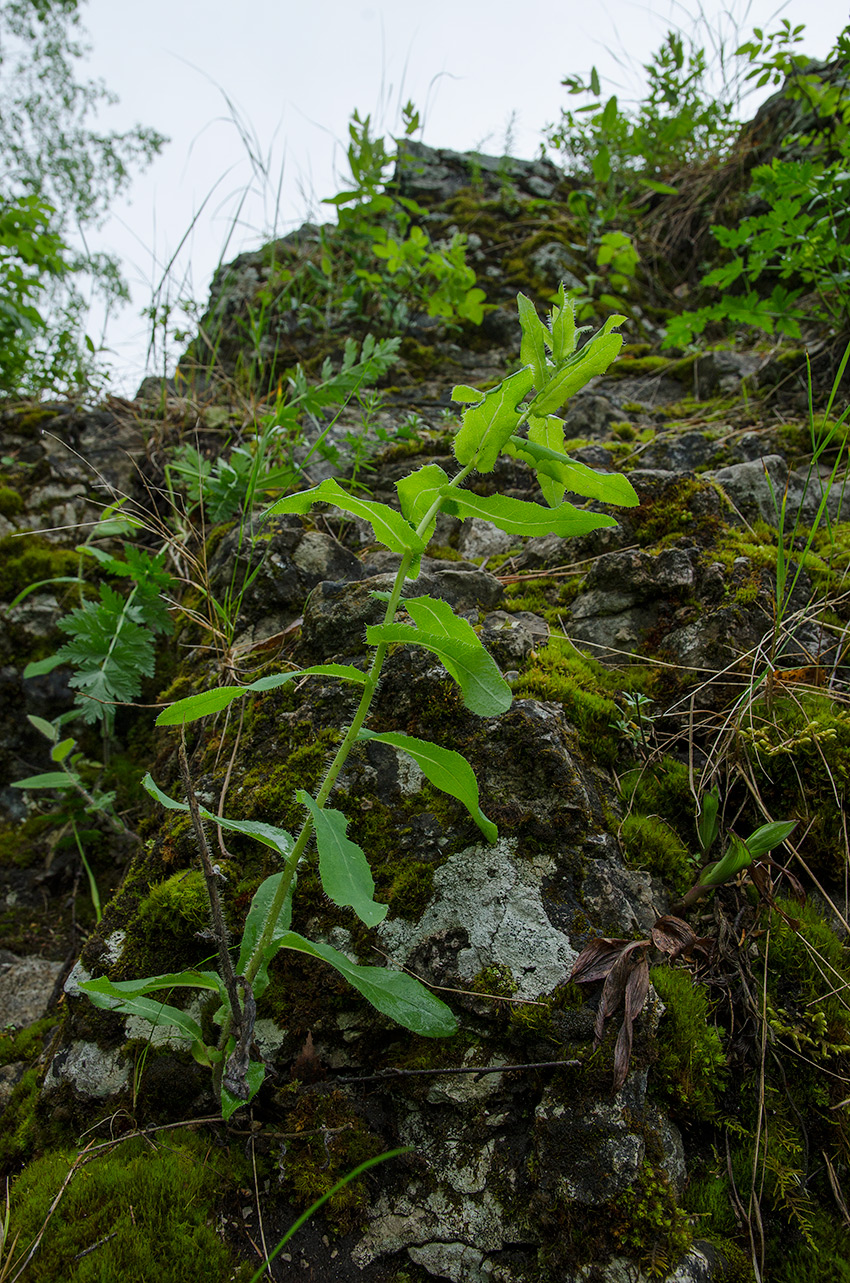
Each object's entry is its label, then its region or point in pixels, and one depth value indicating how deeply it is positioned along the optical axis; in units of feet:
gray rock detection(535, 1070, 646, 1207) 1.06
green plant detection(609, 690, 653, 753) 1.56
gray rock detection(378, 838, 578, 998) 1.23
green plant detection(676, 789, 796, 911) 1.25
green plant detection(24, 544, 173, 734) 1.92
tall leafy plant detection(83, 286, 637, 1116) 1.09
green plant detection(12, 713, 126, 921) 1.81
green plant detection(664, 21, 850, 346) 2.40
